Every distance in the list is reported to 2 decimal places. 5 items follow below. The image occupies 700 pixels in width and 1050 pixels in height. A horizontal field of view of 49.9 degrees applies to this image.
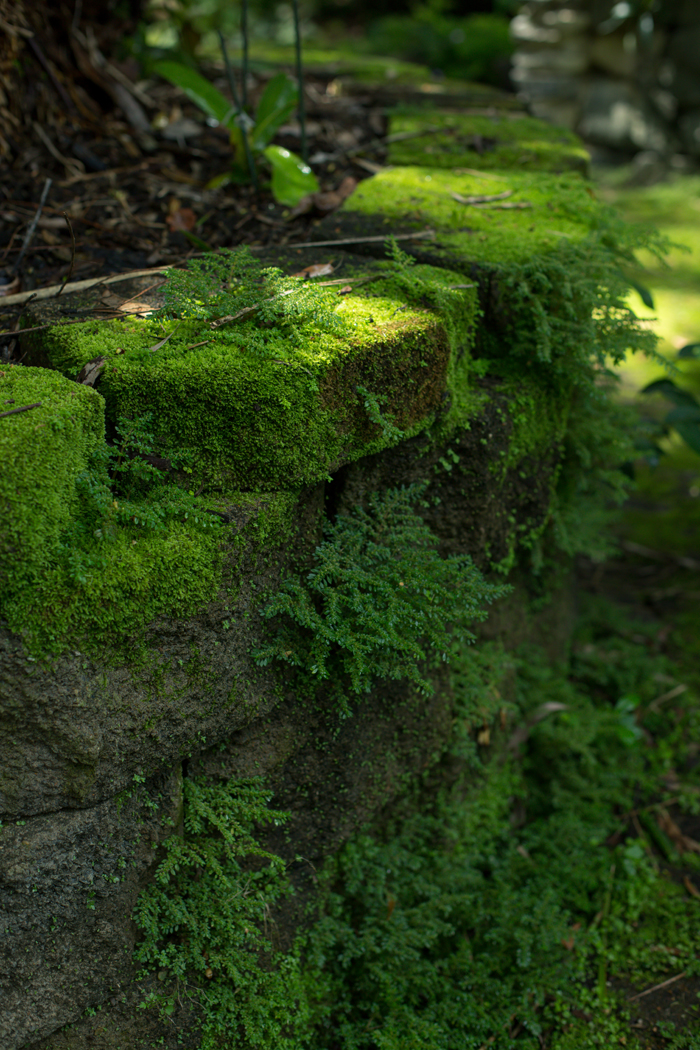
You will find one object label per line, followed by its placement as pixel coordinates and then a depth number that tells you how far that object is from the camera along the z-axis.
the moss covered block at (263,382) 1.92
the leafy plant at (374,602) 2.08
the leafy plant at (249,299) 2.09
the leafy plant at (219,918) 2.03
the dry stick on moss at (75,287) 2.35
